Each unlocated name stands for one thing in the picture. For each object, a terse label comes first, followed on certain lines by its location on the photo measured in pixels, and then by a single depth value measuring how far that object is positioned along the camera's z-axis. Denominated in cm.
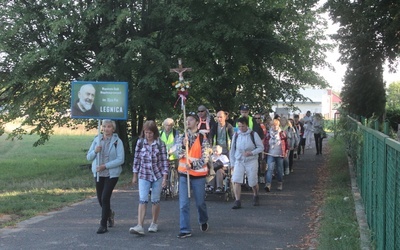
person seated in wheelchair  1187
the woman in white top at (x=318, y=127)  2411
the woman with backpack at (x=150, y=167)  835
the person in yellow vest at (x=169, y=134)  1178
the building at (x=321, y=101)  10351
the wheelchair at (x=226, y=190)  1214
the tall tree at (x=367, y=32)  1694
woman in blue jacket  855
